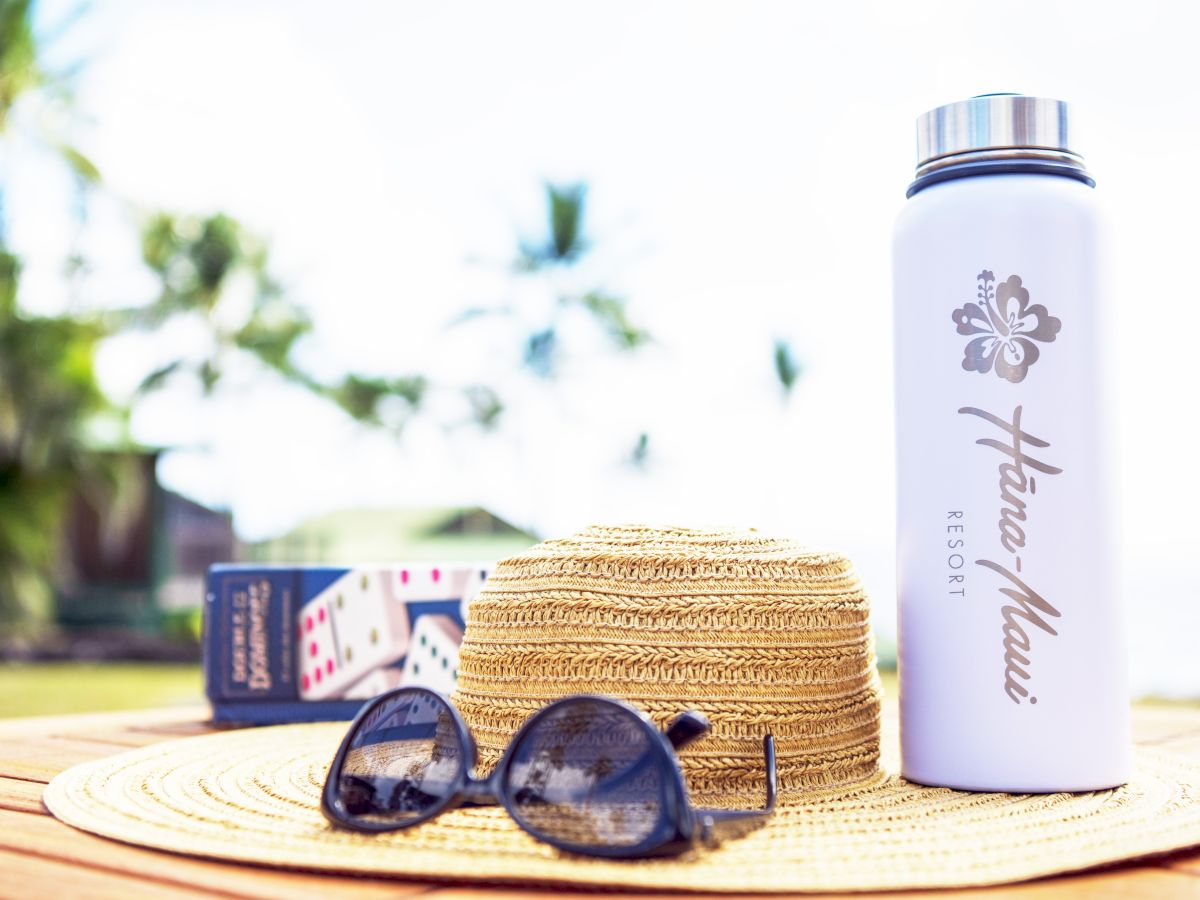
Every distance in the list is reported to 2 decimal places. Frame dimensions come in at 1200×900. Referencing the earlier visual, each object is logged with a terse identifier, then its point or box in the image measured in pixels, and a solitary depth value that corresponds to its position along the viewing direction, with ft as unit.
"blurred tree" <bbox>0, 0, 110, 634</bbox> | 49.78
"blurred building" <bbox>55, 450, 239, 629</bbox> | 60.44
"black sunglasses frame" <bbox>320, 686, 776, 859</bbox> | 2.78
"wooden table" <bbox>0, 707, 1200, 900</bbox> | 2.61
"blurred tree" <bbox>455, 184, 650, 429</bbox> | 72.84
